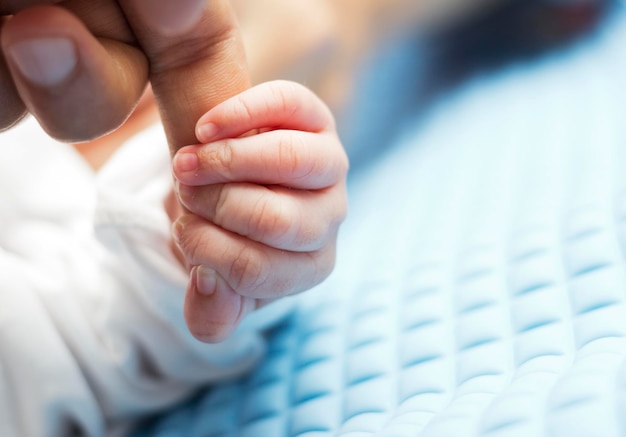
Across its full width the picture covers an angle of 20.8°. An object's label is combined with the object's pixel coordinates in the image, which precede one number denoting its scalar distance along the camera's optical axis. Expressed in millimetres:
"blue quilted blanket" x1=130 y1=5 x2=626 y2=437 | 289
